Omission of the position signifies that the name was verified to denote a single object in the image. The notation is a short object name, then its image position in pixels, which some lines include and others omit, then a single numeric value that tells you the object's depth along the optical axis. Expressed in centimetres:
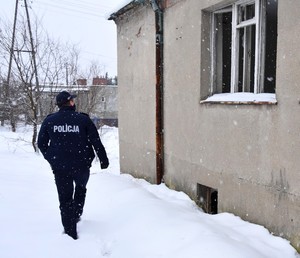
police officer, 374
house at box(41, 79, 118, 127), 1464
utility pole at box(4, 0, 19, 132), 1379
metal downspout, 591
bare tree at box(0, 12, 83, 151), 1370
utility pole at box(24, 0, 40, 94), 1377
